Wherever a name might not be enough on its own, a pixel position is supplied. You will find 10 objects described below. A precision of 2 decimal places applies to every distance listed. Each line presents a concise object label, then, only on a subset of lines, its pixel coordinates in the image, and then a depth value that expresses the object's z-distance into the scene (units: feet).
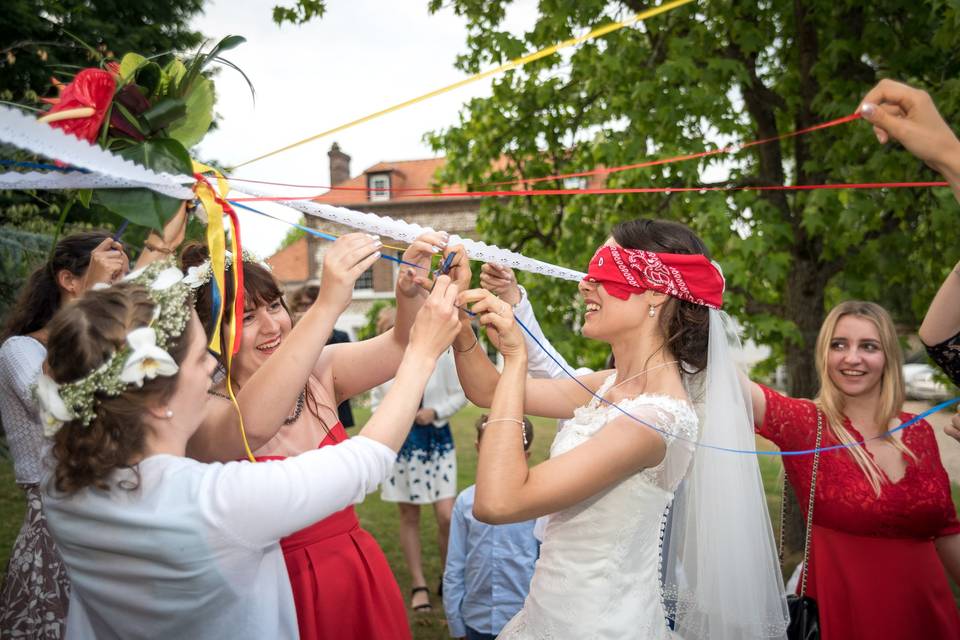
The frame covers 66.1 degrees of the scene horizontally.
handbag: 9.60
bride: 7.16
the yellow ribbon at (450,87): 6.52
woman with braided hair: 5.40
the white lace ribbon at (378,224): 7.63
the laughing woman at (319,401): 6.91
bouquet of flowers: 6.26
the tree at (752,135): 18.21
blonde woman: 9.61
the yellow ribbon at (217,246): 6.75
